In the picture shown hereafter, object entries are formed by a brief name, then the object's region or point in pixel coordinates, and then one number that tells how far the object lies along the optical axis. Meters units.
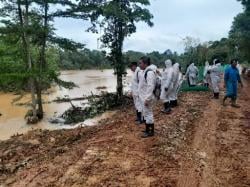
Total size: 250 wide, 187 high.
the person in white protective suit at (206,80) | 10.53
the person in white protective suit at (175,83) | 6.93
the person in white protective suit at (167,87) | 6.47
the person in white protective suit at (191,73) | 10.45
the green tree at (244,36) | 13.92
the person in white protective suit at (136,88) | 5.65
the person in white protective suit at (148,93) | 4.53
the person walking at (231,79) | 7.19
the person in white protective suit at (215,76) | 8.43
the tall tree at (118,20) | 9.63
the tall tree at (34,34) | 9.05
